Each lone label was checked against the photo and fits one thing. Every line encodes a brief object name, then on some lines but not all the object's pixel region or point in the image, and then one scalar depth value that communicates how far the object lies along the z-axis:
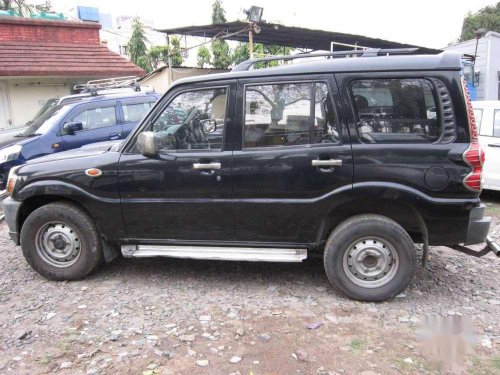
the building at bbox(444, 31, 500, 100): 17.88
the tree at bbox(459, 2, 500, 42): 35.84
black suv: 3.63
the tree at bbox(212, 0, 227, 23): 33.38
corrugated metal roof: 14.36
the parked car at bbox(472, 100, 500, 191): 7.17
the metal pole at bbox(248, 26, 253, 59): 13.09
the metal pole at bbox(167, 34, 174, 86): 15.79
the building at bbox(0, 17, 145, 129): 12.96
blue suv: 7.94
